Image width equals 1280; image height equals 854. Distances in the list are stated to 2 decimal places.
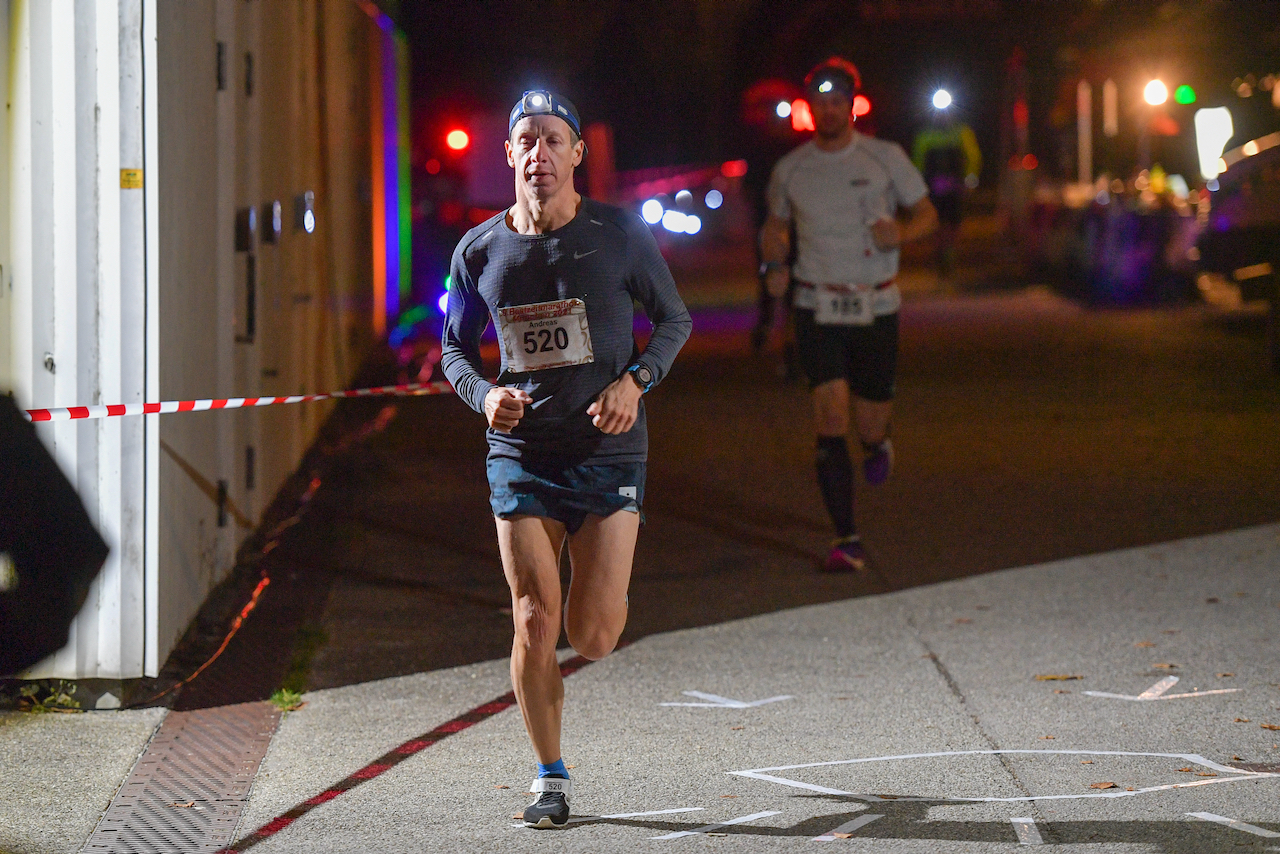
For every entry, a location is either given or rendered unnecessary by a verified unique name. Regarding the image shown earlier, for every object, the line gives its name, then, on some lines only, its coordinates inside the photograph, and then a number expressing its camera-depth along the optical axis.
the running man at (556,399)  8.95
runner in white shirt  15.34
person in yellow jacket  50.41
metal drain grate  9.01
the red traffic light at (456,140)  45.16
